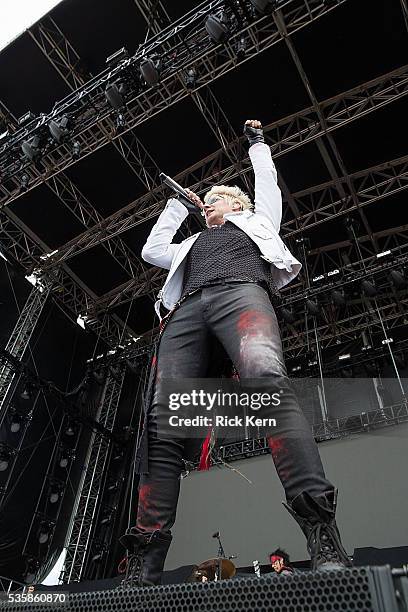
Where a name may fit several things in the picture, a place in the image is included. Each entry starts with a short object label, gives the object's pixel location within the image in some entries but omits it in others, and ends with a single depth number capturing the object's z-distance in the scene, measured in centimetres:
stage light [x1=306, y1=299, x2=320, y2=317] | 845
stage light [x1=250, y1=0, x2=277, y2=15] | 530
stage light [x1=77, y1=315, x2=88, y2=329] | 1050
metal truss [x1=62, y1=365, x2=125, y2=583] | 841
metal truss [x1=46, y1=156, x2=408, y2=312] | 795
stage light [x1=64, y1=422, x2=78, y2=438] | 944
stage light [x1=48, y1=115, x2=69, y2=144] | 646
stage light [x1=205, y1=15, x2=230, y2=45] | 555
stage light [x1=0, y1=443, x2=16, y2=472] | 784
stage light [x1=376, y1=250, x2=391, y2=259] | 785
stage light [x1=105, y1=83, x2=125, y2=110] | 620
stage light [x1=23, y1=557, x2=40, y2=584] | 785
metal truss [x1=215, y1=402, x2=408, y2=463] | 832
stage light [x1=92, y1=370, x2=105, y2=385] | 1005
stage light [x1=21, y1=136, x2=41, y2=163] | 662
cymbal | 514
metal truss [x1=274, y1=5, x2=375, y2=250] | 632
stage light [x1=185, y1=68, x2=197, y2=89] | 624
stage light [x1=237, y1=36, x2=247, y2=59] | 583
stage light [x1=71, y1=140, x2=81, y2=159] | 693
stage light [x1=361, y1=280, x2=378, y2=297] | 791
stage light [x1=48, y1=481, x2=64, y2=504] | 878
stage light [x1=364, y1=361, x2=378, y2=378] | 966
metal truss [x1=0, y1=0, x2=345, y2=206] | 605
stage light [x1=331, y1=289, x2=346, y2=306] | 823
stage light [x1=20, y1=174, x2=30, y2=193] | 737
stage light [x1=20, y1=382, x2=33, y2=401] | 862
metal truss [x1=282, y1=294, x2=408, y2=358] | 997
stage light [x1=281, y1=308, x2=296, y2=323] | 853
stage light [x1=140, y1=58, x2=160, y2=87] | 595
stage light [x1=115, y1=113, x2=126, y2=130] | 671
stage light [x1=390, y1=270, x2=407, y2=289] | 782
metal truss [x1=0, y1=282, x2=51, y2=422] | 814
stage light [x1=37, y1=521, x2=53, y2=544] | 830
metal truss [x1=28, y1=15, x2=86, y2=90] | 716
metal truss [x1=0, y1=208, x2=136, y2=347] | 927
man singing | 106
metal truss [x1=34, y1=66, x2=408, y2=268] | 702
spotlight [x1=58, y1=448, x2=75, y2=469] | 916
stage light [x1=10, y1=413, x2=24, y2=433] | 823
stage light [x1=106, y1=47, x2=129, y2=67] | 643
